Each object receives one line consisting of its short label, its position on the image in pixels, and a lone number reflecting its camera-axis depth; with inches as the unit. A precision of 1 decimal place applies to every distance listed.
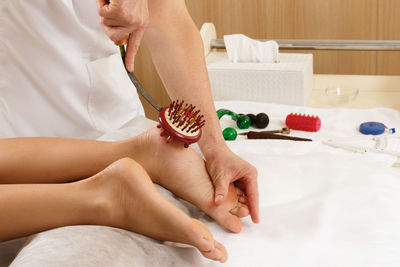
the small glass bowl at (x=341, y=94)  63.9
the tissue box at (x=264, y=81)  60.7
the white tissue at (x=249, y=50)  64.6
